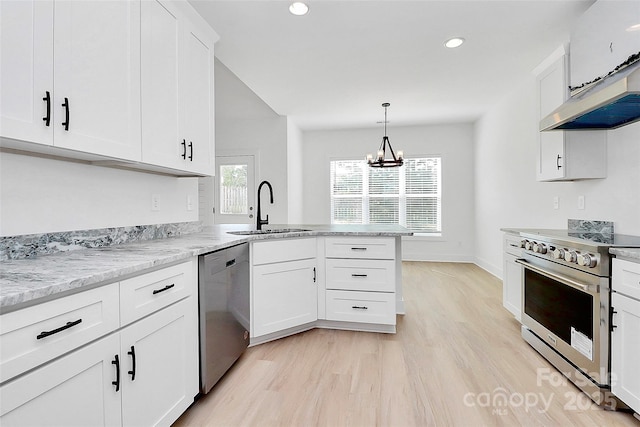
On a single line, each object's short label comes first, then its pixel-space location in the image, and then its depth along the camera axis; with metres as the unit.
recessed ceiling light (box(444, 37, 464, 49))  2.93
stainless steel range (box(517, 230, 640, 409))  1.74
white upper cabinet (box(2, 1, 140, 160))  1.14
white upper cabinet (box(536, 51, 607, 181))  2.51
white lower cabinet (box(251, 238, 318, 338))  2.45
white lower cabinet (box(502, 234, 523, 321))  2.78
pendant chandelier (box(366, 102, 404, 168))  4.70
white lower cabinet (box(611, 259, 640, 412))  1.57
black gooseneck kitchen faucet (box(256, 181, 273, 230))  3.01
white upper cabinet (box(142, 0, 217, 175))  1.83
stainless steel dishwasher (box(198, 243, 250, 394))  1.76
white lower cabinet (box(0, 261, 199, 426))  0.88
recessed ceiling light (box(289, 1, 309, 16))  2.39
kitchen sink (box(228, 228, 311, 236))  2.67
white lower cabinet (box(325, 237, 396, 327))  2.71
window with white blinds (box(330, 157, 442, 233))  6.41
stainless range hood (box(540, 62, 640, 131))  1.60
